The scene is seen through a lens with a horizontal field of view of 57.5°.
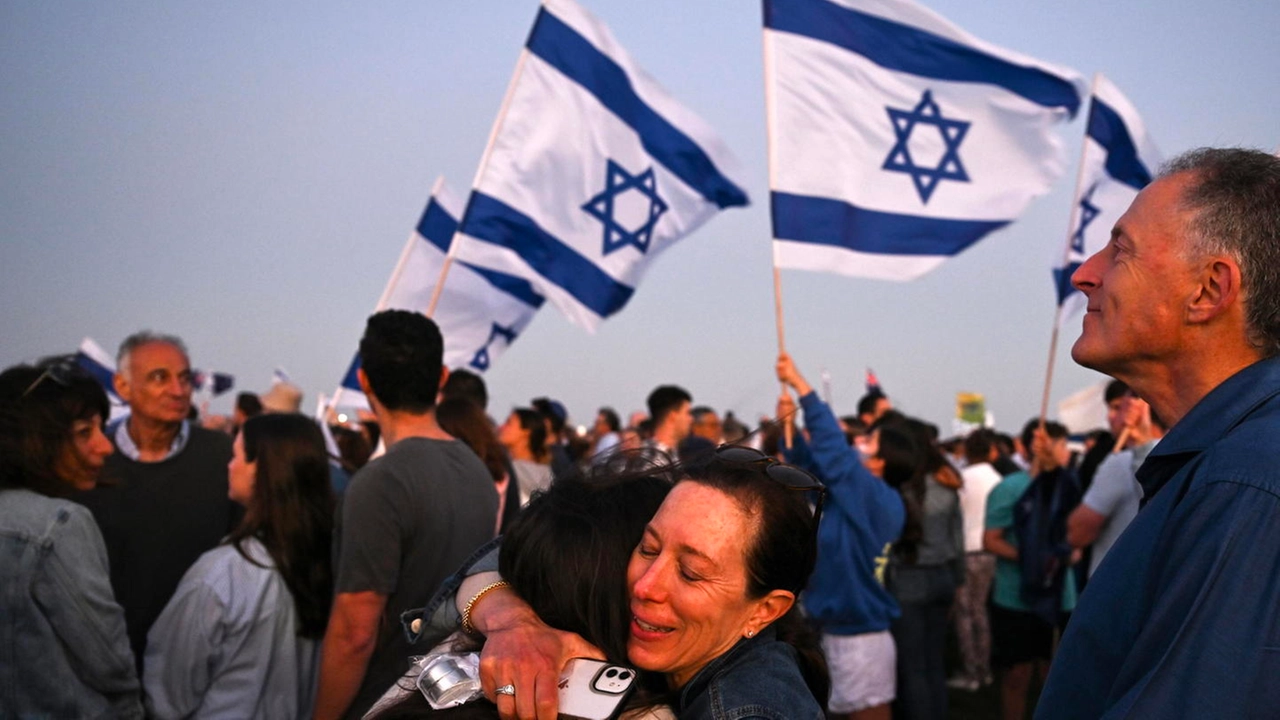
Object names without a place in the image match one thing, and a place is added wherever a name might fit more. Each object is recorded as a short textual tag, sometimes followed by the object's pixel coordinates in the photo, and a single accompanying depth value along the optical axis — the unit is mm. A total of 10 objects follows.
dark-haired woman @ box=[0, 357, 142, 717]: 3518
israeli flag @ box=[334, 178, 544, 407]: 8156
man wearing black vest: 4547
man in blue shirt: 1686
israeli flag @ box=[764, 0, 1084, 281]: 7051
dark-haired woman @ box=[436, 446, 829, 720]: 1964
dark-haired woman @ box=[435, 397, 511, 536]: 5672
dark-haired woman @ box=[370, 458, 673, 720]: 2021
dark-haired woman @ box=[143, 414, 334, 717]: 3908
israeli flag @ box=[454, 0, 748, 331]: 7195
